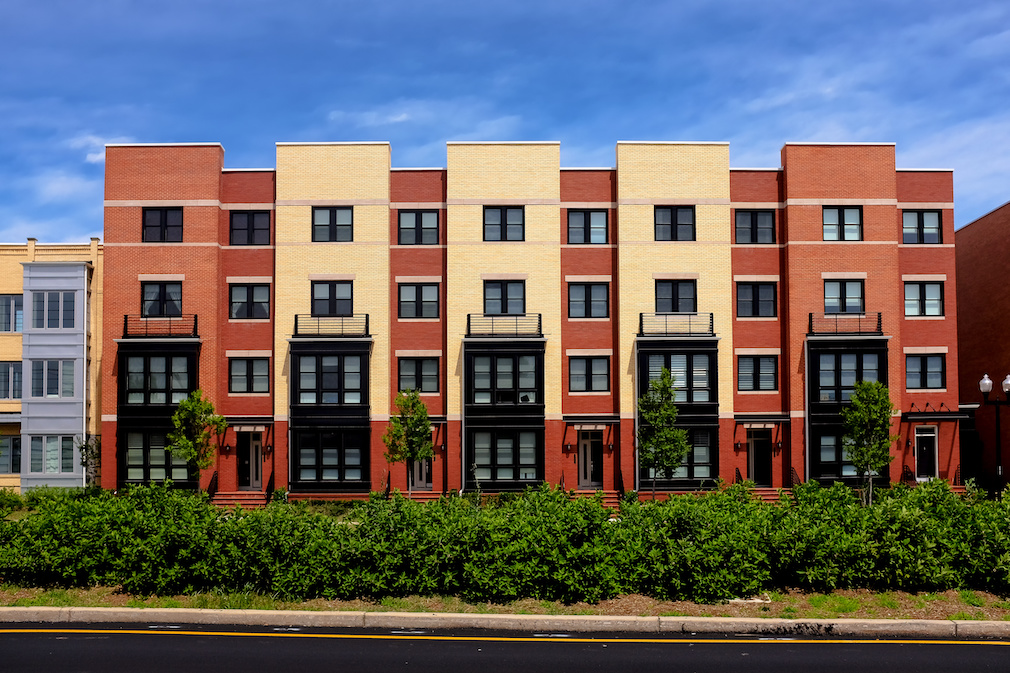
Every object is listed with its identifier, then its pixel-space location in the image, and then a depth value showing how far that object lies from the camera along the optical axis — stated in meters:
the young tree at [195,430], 32.88
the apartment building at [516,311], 34.94
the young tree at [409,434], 32.78
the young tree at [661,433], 32.78
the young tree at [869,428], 33.06
